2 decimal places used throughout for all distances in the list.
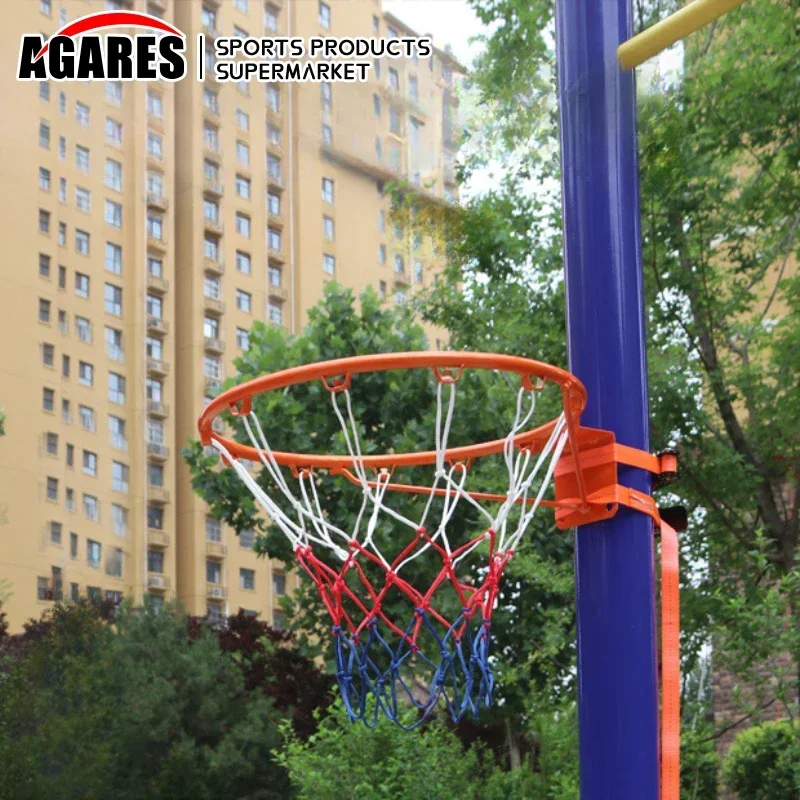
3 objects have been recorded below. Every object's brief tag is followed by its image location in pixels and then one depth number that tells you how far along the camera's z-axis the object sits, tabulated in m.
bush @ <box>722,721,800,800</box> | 8.15
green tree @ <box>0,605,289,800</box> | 8.90
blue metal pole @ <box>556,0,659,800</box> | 2.48
